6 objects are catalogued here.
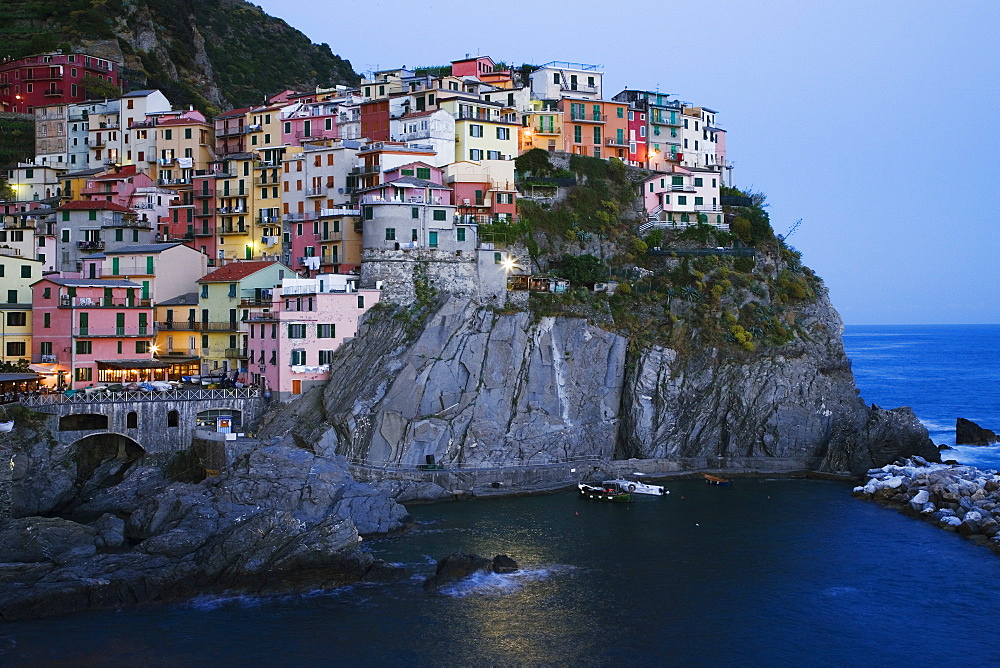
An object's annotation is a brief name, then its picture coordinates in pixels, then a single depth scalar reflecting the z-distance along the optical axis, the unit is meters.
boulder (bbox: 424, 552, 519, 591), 49.97
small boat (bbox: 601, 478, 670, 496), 68.25
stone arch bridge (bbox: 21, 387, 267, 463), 67.81
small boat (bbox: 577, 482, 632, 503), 66.69
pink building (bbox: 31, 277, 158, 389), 74.88
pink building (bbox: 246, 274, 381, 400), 73.12
